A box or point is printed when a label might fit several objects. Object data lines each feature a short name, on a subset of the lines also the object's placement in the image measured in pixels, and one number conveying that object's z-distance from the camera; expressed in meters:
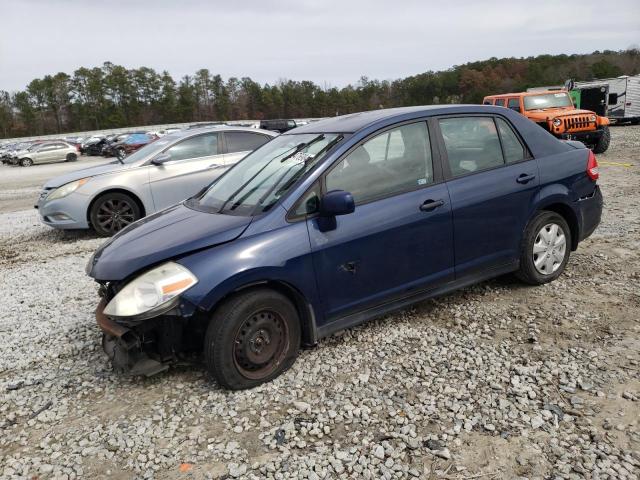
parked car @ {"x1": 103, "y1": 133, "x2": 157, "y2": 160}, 31.80
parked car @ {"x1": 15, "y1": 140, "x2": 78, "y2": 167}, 31.91
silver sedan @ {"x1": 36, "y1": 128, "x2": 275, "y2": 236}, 7.37
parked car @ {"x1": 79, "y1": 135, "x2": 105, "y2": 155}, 40.28
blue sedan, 3.00
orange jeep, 12.92
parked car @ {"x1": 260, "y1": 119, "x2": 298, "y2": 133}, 33.12
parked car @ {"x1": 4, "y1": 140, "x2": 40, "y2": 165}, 32.03
